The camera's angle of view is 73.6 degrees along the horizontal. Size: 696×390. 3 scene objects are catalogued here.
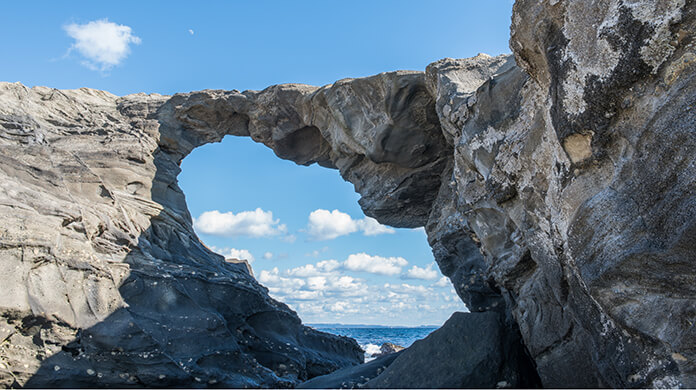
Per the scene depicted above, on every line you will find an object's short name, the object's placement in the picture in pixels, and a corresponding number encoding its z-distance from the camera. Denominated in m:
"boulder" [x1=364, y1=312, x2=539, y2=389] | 7.50
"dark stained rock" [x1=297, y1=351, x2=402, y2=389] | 9.12
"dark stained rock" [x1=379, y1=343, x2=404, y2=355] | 26.74
